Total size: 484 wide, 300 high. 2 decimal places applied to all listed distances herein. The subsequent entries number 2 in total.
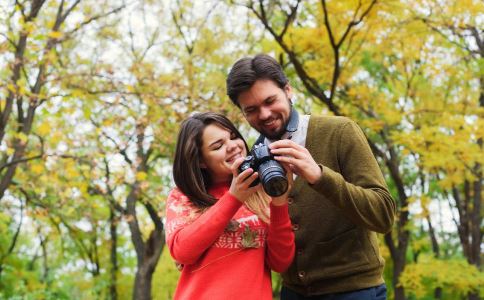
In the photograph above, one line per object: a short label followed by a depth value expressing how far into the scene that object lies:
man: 1.75
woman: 1.85
